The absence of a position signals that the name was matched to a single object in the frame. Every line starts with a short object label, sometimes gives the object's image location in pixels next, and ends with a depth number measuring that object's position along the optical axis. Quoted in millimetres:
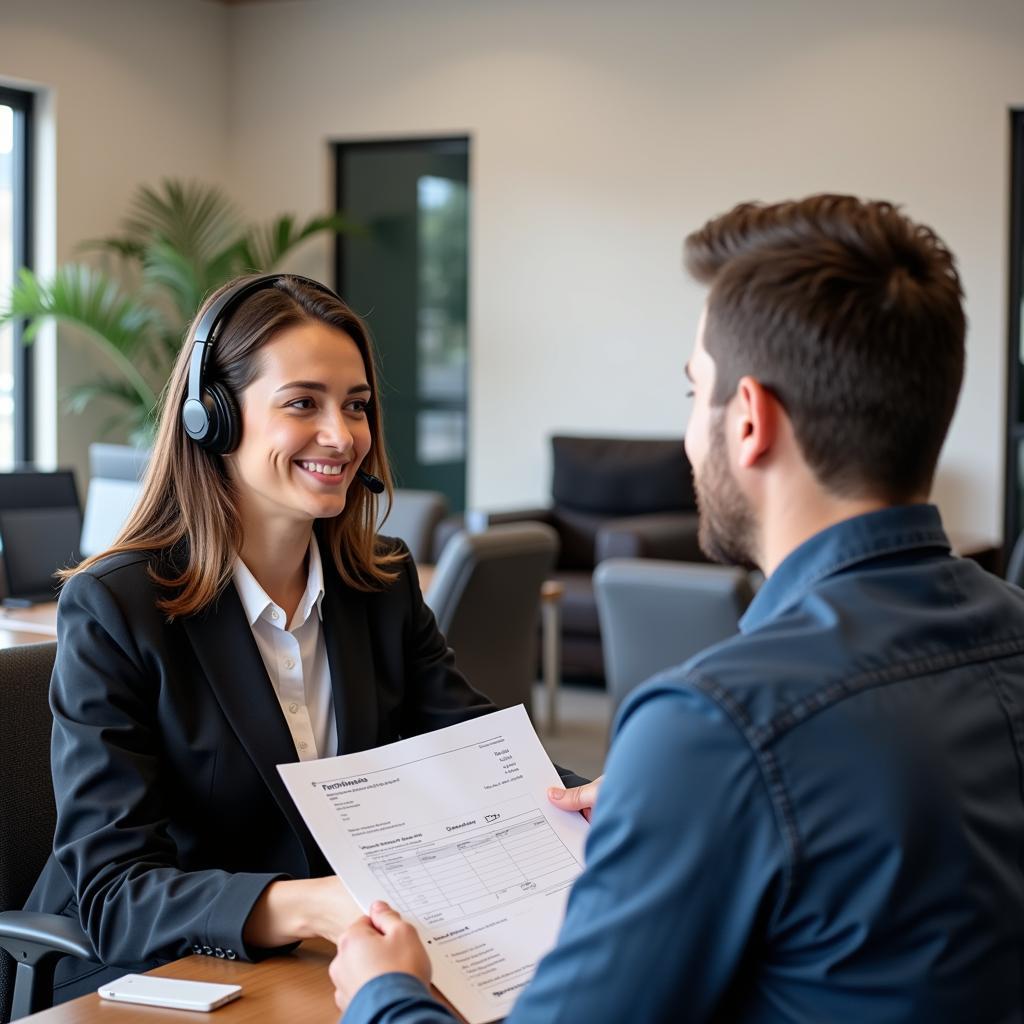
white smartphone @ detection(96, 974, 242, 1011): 1203
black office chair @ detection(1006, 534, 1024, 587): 4676
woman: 1451
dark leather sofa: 5992
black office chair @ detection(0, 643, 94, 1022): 1737
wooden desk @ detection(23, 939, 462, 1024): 1186
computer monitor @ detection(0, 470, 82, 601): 3908
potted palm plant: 6609
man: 858
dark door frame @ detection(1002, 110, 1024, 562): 6371
